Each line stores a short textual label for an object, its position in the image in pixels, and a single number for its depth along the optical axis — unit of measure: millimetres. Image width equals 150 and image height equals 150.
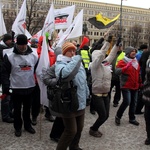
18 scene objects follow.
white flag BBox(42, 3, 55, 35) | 5824
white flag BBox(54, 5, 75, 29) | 7430
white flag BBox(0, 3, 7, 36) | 5695
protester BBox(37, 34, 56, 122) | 4971
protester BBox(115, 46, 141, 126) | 5484
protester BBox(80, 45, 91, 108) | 6738
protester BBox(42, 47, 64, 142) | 3828
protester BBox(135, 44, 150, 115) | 6723
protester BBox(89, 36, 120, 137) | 4730
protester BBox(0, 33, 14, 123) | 5566
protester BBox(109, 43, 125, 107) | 7273
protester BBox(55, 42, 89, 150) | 3420
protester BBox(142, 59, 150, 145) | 4559
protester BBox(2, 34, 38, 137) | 4535
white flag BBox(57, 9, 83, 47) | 6037
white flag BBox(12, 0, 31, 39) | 6910
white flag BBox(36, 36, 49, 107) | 4488
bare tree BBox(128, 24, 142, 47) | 79125
